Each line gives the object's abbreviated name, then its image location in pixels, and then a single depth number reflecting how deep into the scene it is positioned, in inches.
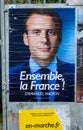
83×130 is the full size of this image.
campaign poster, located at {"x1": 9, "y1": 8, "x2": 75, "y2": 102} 213.8
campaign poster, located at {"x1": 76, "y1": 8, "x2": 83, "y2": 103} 212.7
